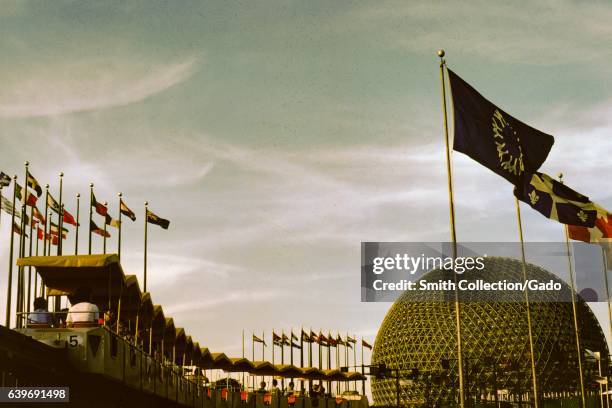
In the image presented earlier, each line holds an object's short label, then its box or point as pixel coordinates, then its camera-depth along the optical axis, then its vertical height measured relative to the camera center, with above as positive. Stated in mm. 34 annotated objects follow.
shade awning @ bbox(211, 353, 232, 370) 43062 +1034
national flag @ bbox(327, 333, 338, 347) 79312 +3518
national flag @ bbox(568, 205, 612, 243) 30459 +5303
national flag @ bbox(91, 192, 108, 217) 35375 +7193
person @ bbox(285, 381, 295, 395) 48088 -520
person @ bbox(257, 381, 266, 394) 44556 -442
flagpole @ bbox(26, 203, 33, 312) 30859 +4028
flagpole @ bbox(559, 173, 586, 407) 38591 +4775
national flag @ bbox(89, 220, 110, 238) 35756 +6318
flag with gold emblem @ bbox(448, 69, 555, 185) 21481 +6136
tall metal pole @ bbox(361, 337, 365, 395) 60381 +447
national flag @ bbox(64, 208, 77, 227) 35438 +6670
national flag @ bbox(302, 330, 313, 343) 74438 +3590
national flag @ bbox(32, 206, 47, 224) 33156 +6450
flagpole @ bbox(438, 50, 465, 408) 21172 +4513
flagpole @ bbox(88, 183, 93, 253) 35219 +7209
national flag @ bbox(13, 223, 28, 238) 31656 +5637
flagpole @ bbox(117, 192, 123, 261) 36625 +6011
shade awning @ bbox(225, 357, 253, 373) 46094 +881
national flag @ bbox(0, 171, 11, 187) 29797 +7002
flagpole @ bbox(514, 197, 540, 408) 33781 +5734
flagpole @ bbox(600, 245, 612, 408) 42625 +3869
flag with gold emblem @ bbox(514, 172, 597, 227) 26380 +5347
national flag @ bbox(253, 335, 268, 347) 69719 +3280
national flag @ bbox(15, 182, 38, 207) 31797 +6884
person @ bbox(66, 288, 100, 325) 18719 +1526
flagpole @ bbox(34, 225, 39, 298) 30672 +3540
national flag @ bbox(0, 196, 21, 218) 31250 +6408
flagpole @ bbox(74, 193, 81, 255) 35875 +5945
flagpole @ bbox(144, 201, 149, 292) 37375 +5325
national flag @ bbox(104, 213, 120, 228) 36497 +6791
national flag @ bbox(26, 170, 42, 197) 32031 +7350
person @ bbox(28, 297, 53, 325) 18859 +1542
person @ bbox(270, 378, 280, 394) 45344 -464
